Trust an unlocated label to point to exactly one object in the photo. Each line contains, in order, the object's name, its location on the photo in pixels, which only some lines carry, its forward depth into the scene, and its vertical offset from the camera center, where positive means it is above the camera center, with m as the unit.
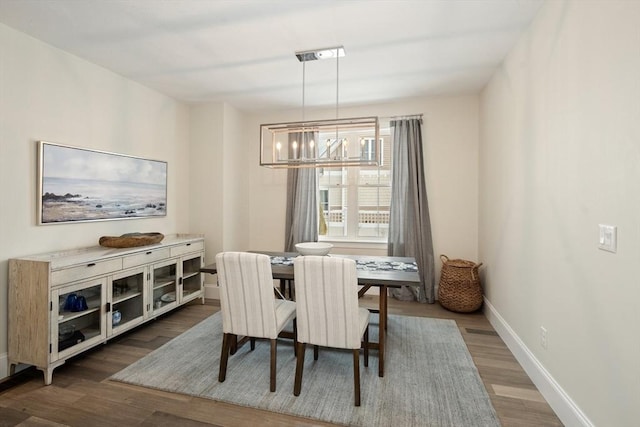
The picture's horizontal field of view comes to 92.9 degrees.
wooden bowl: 2.91 -0.28
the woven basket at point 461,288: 3.52 -0.86
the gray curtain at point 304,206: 4.38 +0.10
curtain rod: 4.04 +1.30
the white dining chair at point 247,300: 2.05 -0.61
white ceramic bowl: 2.78 -0.33
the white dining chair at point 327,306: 1.91 -0.61
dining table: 2.18 -0.46
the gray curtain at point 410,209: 3.99 +0.06
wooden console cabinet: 2.21 -0.73
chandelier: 2.56 +0.66
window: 4.34 +0.21
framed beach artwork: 2.59 +0.27
